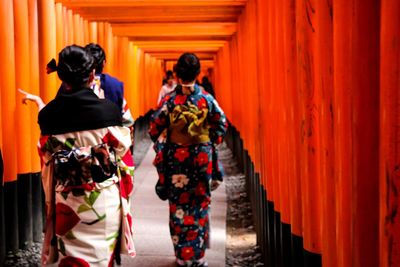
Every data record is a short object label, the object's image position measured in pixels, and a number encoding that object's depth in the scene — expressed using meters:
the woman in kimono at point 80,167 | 4.12
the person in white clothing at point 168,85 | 17.88
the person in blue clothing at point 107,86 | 5.70
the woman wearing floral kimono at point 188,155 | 6.01
